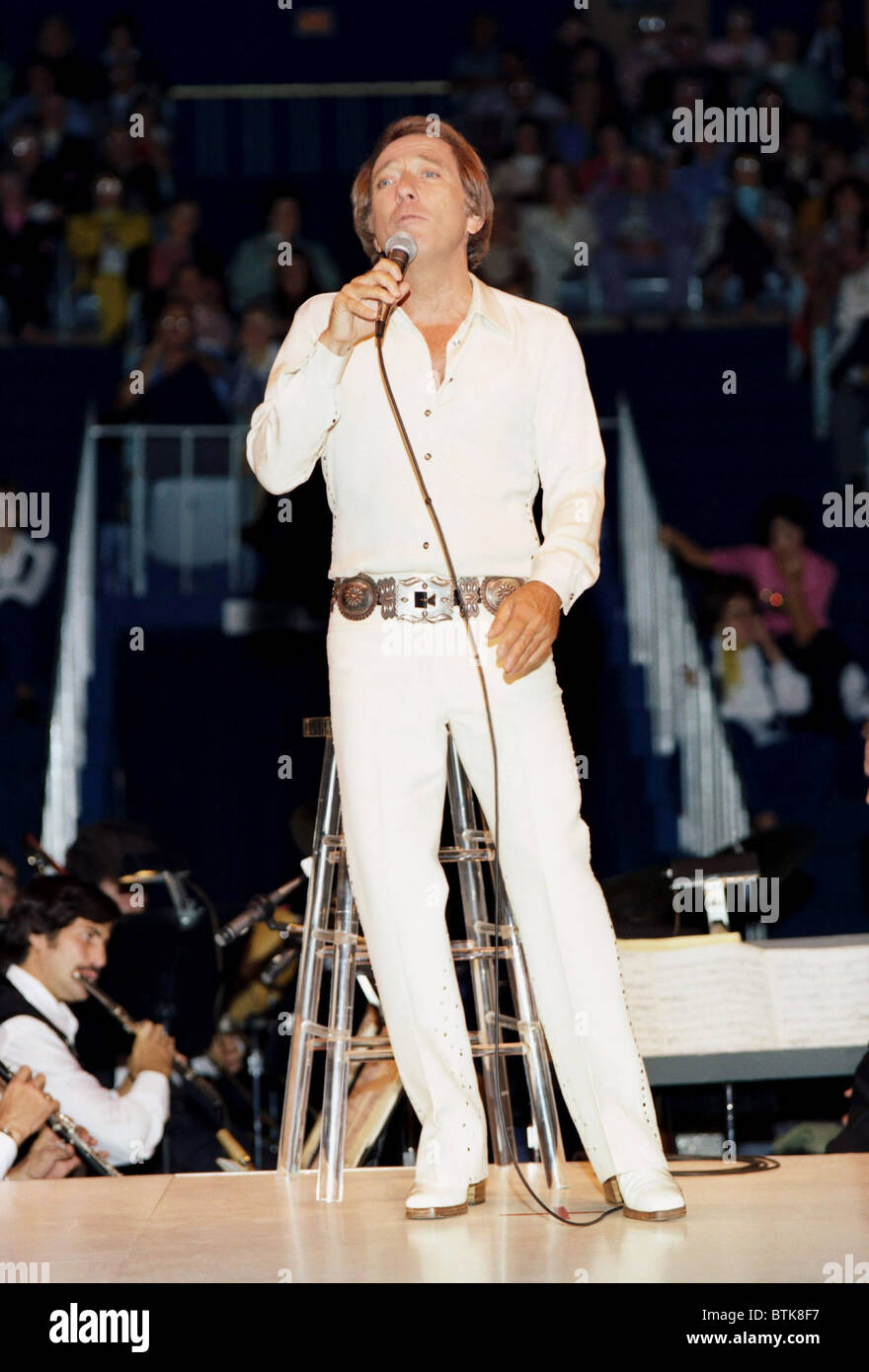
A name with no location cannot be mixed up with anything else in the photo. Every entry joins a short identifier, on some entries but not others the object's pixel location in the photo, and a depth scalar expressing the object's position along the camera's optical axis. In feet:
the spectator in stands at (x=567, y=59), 39.17
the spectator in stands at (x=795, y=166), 36.52
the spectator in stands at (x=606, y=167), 36.42
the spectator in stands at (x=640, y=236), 35.73
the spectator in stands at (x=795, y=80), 39.09
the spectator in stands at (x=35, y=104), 39.19
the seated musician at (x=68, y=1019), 15.81
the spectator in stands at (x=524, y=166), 36.78
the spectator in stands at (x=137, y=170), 37.88
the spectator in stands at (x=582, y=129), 38.45
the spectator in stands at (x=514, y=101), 38.98
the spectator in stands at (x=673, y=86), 38.19
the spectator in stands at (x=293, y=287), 33.94
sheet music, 15.28
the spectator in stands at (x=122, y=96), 40.11
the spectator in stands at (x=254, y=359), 32.58
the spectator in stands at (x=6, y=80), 40.22
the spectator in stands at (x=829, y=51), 39.55
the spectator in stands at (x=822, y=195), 35.58
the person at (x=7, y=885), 21.24
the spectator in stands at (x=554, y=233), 35.19
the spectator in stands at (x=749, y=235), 35.63
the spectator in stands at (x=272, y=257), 35.78
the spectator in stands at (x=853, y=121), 38.34
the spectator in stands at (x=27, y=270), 36.47
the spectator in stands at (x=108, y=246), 36.35
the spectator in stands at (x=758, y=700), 27.02
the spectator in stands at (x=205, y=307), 34.47
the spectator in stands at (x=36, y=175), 37.32
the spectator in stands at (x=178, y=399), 30.32
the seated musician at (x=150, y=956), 20.53
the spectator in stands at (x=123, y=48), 40.70
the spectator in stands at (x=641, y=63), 39.81
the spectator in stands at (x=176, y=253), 35.81
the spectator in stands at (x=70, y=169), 37.45
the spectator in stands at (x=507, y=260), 33.50
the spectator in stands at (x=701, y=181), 36.37
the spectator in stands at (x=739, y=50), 39.63
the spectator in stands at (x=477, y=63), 40.47
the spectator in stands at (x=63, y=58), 39.65
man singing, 10.26
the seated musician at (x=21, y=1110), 13.11
